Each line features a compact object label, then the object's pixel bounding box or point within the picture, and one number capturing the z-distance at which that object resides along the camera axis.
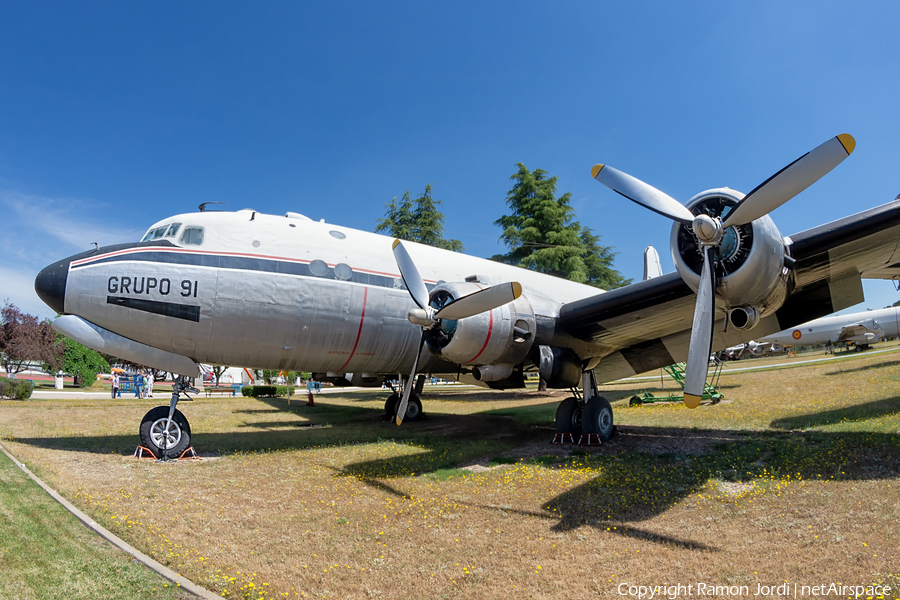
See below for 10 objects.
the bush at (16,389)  22.66
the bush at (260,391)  30.61
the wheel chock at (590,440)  11.55
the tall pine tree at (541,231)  31.09
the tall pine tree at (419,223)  35.47
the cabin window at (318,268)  10.87
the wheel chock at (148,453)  9.82
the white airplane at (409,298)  7.79
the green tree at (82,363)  41.59
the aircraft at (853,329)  40.56
